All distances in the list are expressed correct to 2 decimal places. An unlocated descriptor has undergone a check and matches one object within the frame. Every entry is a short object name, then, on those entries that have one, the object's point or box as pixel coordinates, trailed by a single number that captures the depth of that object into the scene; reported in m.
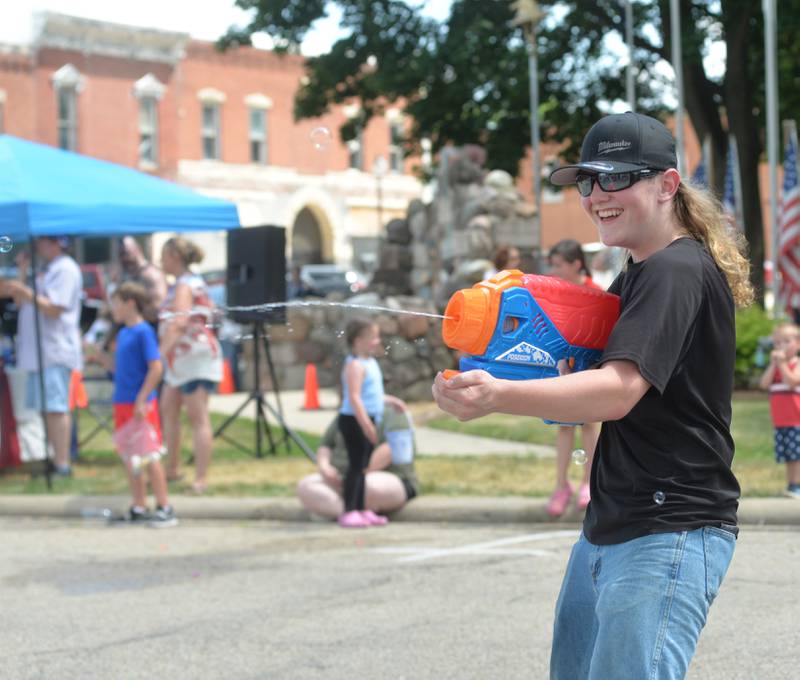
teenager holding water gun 2.45
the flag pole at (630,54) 21.77
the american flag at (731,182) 21.48
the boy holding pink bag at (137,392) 8.05
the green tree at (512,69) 23.52
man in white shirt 9.98
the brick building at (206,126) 39.72
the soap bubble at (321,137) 7.09
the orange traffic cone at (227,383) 17.31
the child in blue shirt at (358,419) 7.64
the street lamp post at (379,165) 26.45
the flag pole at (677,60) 20.55
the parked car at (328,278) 34.97
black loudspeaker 9.44
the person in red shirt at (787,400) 7.74
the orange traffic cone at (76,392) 10.61
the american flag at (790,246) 15.86
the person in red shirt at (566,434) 7.24
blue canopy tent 8.98
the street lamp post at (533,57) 21.86
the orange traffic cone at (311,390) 14.45
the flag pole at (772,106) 18.02
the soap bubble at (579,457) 3.30
